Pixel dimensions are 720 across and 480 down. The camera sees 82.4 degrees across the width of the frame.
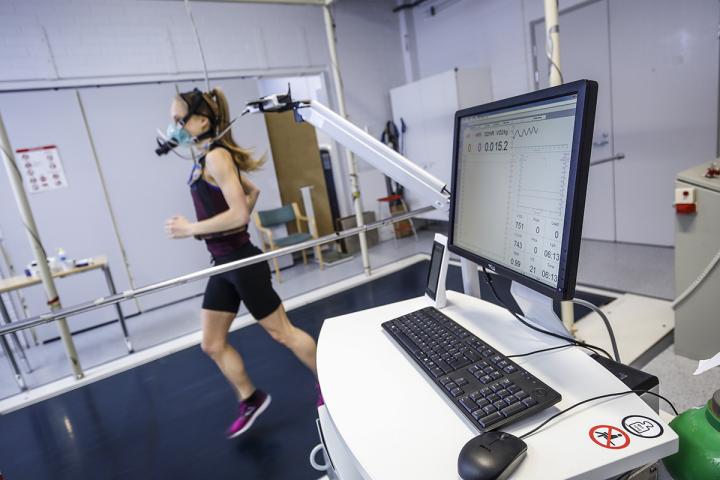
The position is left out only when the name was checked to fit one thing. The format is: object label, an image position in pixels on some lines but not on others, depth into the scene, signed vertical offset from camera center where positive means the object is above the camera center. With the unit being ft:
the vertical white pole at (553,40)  6.03 +1.14
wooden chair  14.75 -2.17
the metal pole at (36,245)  8.34 -0.78
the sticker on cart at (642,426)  1.90 -1.48
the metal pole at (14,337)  10.06 -3.16
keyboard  2.15 -1.41
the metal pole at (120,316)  10.25 -3.02
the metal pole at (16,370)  8.85 -3.35
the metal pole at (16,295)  11.65 -2.41
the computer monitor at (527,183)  2.14 -0.36
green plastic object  1.84 -1.56
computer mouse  1.78 -1.41
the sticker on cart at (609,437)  1.89 -1.49
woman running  5.82 -0.76
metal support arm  3.83 -0.09
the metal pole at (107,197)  12.38 -0.07
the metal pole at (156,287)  4.17 -1.12
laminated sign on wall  11.69 +1.07
